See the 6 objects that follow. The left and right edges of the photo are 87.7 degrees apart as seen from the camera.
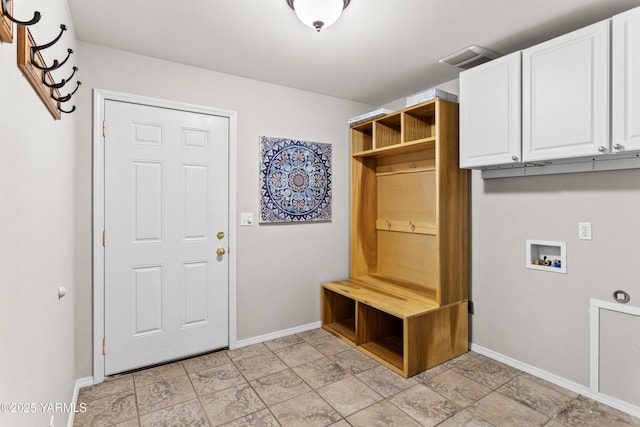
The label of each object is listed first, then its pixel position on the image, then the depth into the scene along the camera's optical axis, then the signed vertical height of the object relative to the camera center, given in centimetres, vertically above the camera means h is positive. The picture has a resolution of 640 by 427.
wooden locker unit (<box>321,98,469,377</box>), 262 -31
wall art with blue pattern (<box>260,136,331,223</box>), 308 +32
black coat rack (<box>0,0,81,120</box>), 81 +48
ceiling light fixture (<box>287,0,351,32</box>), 167 +104
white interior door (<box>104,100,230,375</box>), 245 -17
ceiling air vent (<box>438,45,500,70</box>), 243 +120
